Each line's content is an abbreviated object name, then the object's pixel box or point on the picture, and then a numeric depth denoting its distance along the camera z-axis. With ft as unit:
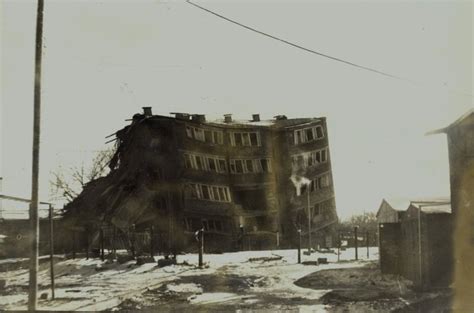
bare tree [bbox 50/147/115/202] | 223.92
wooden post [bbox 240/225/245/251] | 143.35
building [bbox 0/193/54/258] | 136.39
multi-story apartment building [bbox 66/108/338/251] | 131.95
